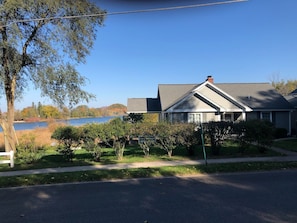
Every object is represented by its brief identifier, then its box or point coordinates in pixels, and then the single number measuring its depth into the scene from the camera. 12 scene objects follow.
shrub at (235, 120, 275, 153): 10.16
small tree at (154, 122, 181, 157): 9.91
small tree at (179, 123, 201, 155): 9.98
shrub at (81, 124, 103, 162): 9.54
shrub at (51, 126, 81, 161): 9.72
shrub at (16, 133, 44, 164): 9.57
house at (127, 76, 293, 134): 19.05
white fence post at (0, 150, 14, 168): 8.89
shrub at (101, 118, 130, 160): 9.59
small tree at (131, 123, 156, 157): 9.93
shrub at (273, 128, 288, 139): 18.08
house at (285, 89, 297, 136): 19.58
